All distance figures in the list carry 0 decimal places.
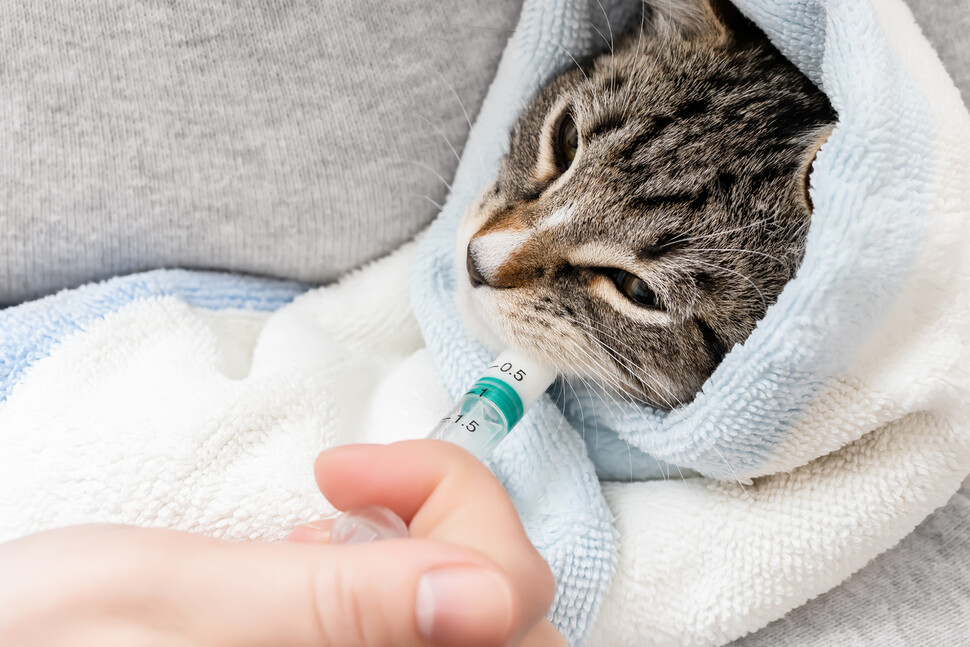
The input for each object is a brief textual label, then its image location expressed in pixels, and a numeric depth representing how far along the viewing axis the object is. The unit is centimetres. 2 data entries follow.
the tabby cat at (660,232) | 35
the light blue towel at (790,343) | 33
